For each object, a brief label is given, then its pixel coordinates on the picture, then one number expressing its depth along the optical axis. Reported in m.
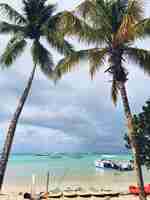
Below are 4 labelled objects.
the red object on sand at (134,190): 25.80
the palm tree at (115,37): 16.62
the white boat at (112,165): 72.70
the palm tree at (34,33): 23.83
